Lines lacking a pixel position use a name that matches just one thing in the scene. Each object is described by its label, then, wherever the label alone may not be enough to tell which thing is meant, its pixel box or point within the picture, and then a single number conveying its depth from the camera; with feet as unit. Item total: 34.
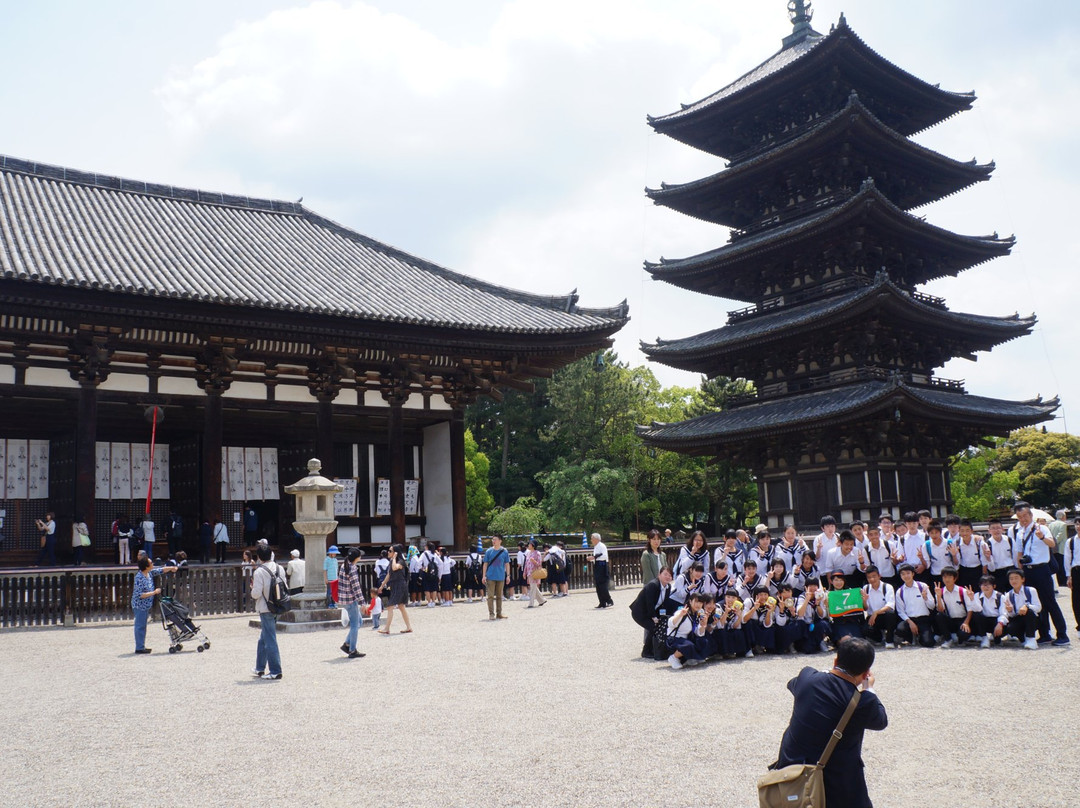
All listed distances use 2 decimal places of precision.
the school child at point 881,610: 38.75
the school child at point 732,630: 36.68
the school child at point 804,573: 39.17
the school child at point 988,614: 36.94
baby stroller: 42.47
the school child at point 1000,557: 38.65
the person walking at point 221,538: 64.69
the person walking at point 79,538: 56.95
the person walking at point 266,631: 34.37
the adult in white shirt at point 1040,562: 36.76
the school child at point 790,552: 39.91
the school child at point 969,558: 39.65
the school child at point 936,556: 39.83
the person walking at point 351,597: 39.55
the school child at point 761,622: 37.63
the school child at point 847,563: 40.24
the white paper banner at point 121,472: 68.74
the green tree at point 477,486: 167.12
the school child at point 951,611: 37.85
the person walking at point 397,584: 48.37
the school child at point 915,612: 38.32
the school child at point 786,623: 37.99
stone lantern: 53.47
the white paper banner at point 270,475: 75.10
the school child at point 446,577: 66.23
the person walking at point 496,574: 54.95
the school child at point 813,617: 38.11
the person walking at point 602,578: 59.31
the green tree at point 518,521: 155.43
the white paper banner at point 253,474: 74.23
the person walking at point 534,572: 63.36
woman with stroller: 41.86
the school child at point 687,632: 35.17
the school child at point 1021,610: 36.11
